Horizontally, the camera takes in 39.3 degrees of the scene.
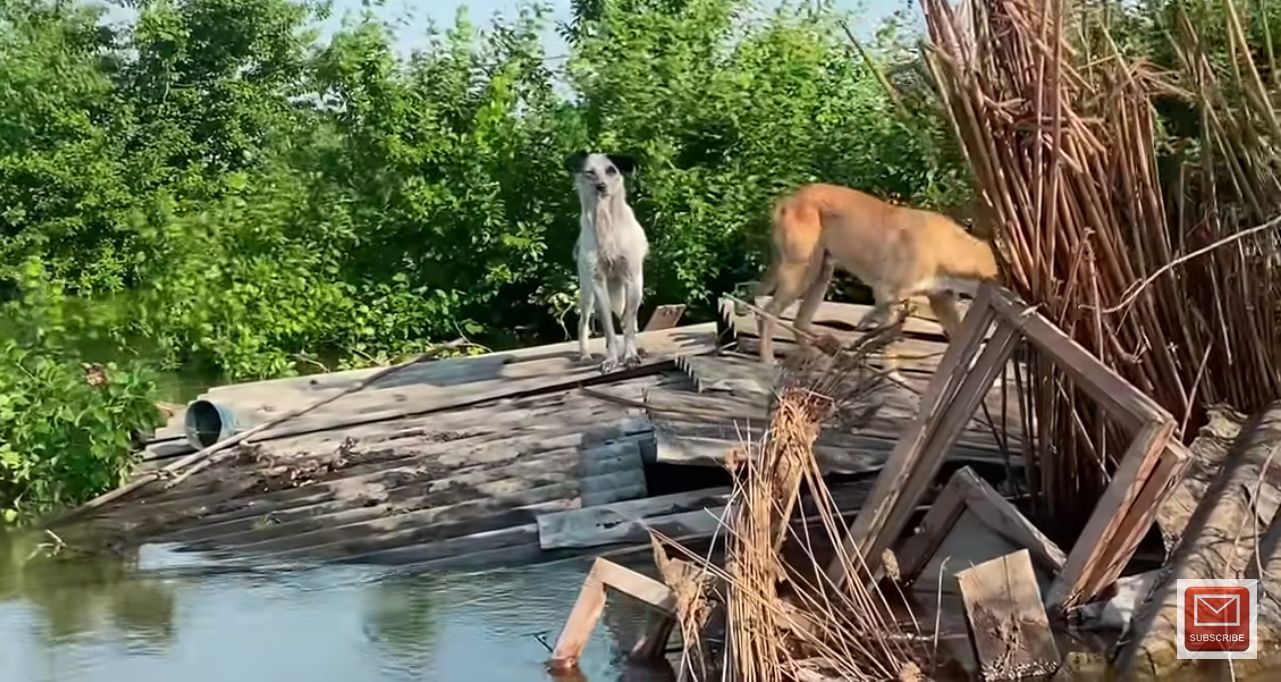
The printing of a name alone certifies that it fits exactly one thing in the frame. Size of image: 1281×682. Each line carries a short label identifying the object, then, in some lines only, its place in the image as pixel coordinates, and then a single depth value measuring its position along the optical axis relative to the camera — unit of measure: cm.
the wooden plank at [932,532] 761
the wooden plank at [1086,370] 646
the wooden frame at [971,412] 650
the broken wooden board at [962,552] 741
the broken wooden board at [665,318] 1427
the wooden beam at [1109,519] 642
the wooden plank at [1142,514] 647
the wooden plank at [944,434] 696
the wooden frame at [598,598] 671
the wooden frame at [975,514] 718
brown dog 1082
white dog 1221
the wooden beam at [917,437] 704
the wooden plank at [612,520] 913
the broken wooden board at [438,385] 1176
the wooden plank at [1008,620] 643
